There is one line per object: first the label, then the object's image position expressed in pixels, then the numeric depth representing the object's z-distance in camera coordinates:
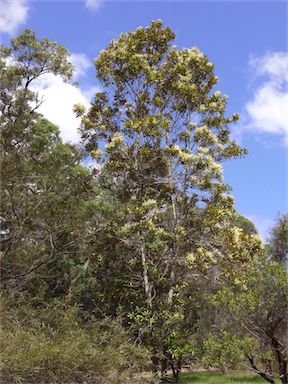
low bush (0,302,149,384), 7.04
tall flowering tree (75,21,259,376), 10.88
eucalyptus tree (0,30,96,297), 9.32
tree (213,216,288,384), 10.29
